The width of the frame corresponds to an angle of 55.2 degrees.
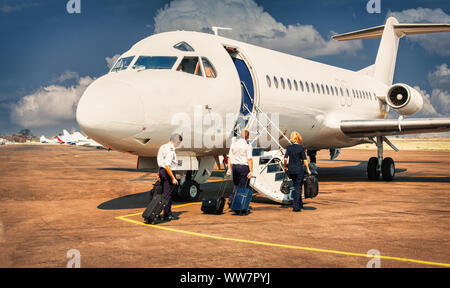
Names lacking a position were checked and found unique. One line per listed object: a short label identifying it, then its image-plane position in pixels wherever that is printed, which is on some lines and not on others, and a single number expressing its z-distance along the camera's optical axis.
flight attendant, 9.74
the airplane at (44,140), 148.12
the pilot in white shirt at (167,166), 8.46
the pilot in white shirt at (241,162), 9.48
